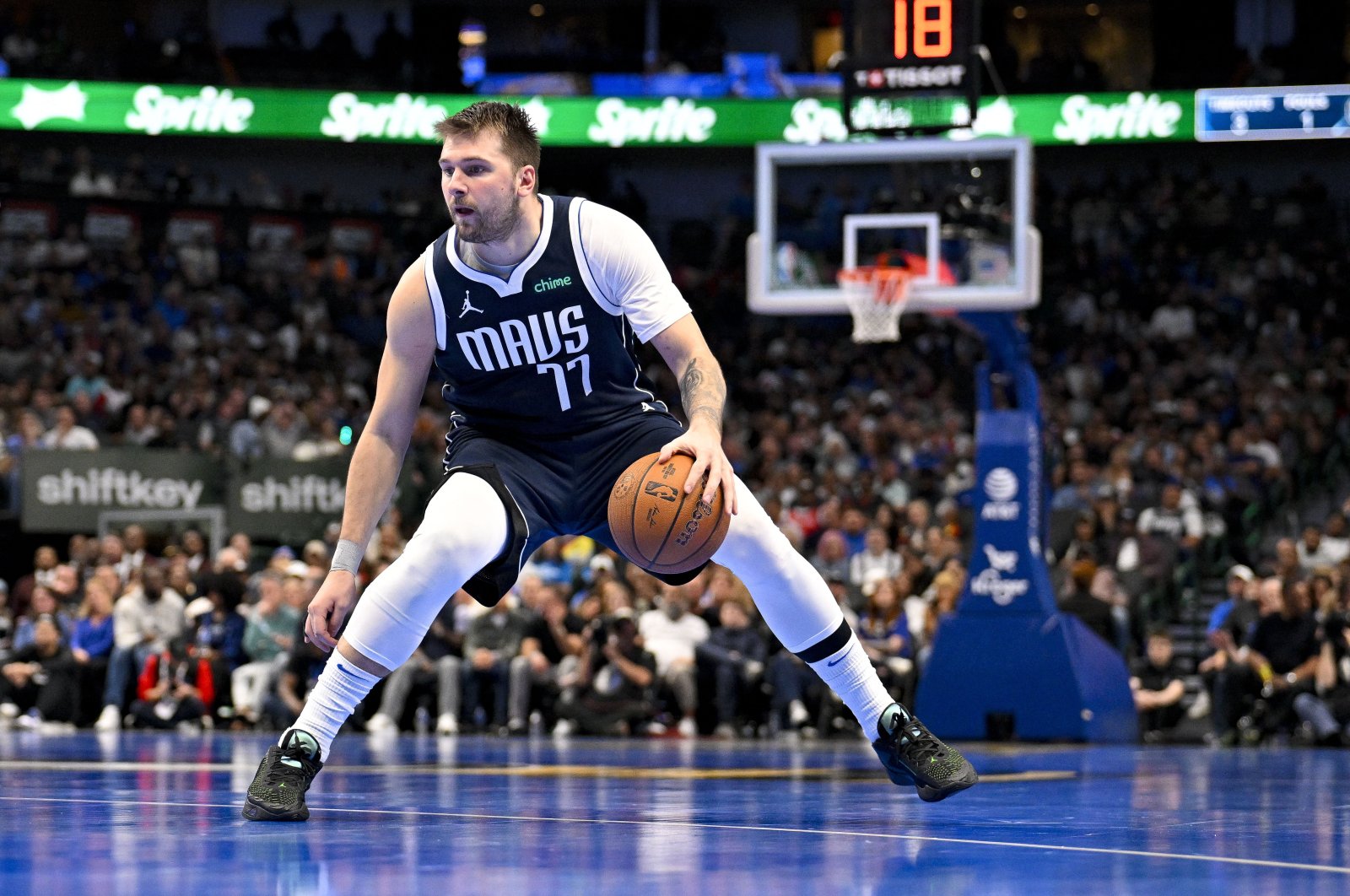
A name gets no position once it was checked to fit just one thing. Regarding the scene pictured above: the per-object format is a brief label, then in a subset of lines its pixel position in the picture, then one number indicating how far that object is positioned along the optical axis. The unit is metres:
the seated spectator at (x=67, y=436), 17.48
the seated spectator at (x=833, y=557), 15.10
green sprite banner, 24.42
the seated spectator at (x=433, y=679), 13.95
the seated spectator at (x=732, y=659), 13.69
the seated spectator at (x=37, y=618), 15.08
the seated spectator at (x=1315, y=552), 15.23
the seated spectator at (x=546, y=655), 13.91
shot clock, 11.89
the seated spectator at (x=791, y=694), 13.42
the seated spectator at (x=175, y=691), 14.25
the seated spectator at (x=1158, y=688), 13.33
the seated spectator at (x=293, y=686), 14.01
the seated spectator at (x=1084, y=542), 14.67
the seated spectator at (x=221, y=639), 14.55
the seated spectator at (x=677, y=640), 13.79
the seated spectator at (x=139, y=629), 14.62
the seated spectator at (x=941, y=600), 13.55
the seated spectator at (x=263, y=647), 14.29
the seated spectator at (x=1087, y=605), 13.69
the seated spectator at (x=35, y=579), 16.12
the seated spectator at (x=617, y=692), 13.64
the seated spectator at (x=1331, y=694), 12.35
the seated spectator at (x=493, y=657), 14.07
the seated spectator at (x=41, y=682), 14.38
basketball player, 5.11
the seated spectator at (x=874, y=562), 15.08
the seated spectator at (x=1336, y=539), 15.33
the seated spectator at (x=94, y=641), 14.73
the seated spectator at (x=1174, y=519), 16.22
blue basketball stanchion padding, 11.91
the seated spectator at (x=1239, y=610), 13.59
